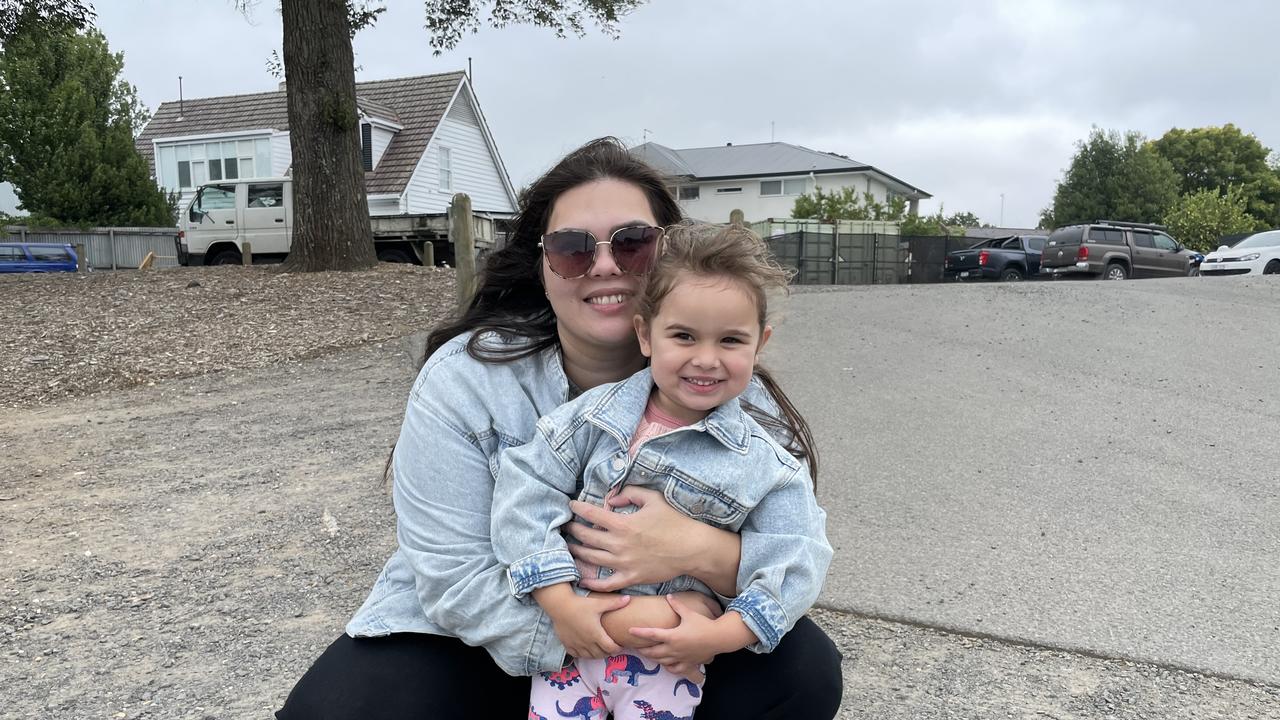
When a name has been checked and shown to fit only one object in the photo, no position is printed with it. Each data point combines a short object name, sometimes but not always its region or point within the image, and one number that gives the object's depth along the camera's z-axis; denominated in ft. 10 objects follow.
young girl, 5.37
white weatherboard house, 84.69
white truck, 52.13
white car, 63.10
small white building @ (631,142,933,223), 126.93
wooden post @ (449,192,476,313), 24.50
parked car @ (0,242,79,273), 70.13
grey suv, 63.87
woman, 5.43
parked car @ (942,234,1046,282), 75.66
